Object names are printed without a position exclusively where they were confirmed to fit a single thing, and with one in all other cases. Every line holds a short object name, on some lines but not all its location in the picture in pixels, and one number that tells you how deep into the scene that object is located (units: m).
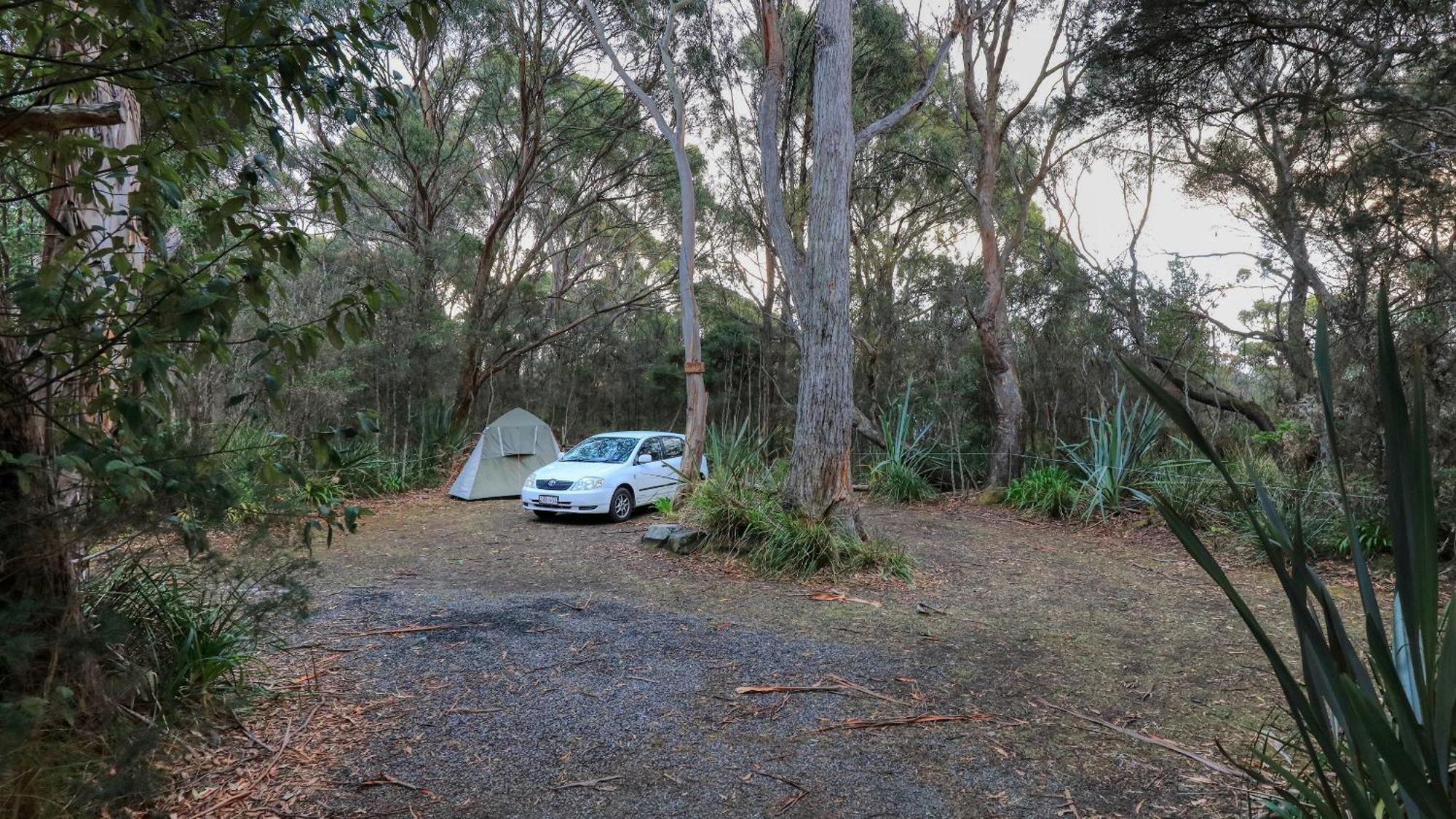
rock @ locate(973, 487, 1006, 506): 11.26
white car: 9.74
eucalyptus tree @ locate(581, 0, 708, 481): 10.30
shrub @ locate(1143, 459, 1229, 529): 8.61
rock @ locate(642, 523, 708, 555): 7.42
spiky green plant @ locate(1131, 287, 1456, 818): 0.86
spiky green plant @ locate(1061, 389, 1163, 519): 9.61
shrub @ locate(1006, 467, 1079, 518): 9.96
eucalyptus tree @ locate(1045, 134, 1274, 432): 11.05
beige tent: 12.25
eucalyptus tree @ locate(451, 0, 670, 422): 14.05
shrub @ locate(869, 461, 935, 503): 11.65
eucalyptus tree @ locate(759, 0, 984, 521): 7.16
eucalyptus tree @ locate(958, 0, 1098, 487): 11.79
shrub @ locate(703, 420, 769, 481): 8.02
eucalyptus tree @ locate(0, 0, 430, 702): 1.63
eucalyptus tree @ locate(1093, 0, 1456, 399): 5.22
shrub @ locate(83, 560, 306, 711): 2.81
